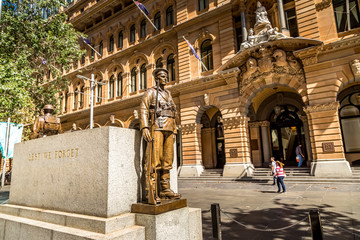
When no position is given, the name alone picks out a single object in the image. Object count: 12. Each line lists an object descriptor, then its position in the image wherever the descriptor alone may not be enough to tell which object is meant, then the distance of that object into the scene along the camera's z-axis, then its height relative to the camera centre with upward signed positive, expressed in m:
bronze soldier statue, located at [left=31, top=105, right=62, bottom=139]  6.24 +1.10
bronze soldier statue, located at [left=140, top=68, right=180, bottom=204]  3.86 +0.51
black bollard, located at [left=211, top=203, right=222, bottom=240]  4.39 -1.18
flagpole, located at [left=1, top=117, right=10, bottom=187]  17.15 +2.08
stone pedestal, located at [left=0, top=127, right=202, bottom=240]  3.48 -0.45
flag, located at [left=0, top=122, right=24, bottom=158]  17.25 +2.47
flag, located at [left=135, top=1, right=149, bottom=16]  19.72 +13.65
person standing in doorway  16.64 +0.13
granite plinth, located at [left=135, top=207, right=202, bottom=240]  3.45 -1.04
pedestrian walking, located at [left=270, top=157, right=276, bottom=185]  12.14 -0.62
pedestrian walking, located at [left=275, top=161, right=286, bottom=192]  10.38 -0.81
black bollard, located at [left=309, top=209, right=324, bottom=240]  3.41 -1.04
